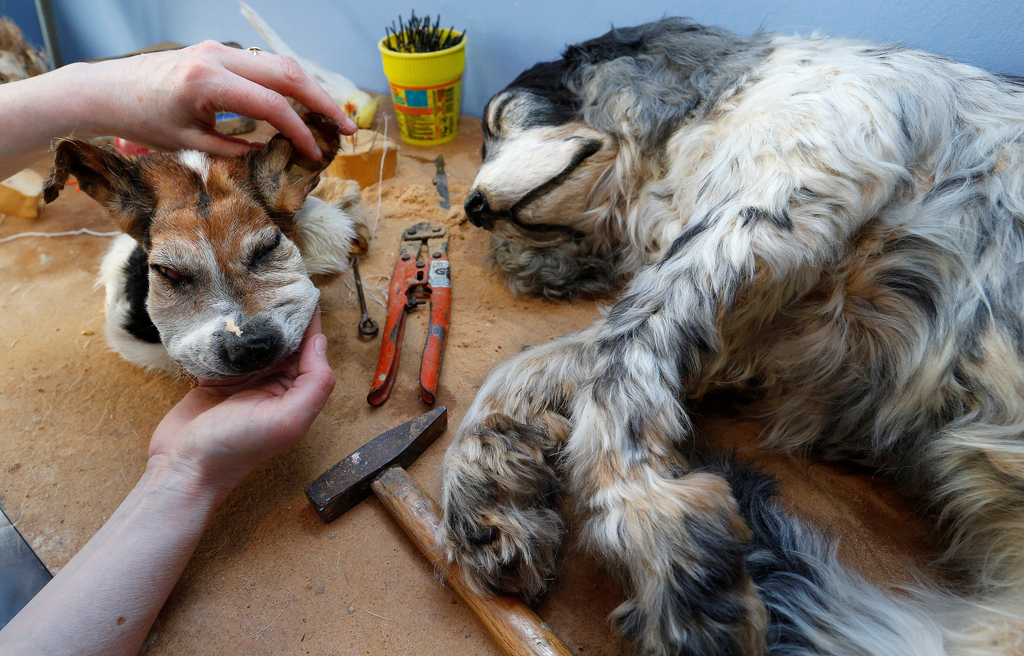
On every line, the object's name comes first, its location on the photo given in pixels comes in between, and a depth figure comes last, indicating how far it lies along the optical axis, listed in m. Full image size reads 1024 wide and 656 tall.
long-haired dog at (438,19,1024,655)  0.37
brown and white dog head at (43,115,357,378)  0.42
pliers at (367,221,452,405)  0.54
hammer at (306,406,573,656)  0.37
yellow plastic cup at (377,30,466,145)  0.86
